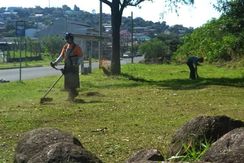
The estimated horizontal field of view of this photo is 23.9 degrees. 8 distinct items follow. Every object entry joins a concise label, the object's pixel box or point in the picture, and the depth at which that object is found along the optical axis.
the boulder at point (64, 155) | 4.73
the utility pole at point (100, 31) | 34.78
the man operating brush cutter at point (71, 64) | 15.55
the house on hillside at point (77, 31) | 30.94
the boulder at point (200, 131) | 6.49
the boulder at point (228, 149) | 4.47
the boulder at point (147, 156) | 5.07
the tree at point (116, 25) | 28.27
